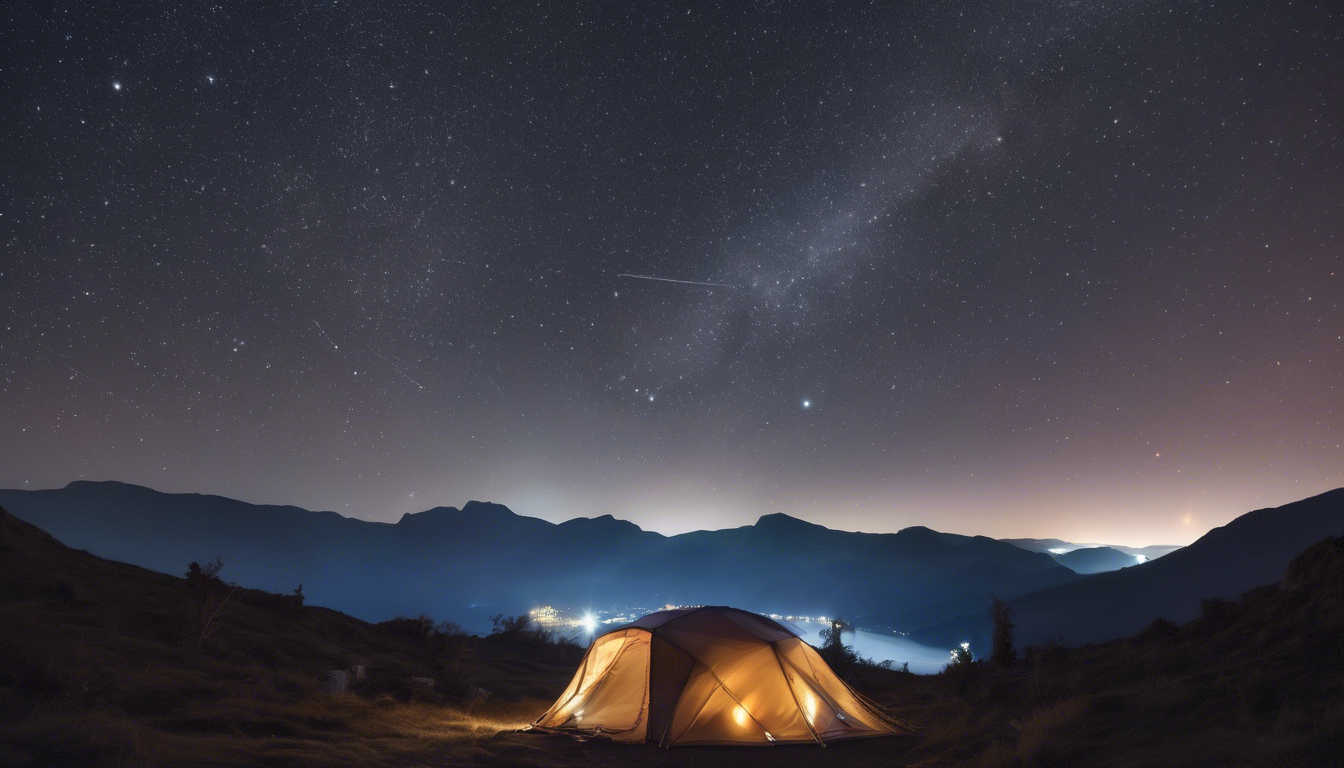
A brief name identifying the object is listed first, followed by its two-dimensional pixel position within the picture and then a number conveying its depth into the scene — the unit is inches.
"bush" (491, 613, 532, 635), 1236.5
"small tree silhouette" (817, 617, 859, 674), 955.5
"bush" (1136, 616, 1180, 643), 610.4
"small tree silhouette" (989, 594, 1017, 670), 859.4
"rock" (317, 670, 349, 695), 539.8
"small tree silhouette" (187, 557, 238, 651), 576.1
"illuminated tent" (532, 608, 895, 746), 462.0
